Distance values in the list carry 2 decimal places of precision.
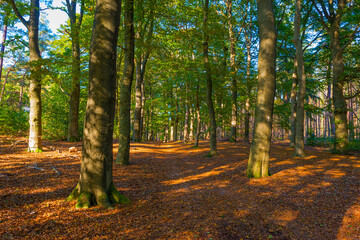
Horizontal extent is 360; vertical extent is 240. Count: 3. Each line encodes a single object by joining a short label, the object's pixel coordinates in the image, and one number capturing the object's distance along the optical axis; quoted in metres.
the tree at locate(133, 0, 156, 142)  17.66
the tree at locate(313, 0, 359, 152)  11.55
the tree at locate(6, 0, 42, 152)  8.61
